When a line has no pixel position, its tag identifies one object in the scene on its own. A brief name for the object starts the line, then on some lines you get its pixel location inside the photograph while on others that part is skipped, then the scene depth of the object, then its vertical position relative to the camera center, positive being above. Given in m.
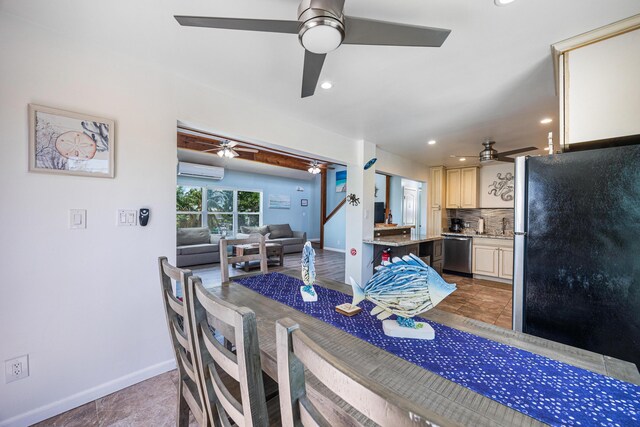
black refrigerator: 1.22 -0.18
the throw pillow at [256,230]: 7.48 -0.53
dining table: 0.65 -0.51
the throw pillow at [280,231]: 7.67 -0.58
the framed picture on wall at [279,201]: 8.53 +0.34
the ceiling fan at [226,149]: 5.23 +1.30
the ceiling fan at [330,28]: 1.19 +0.88
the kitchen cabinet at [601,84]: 1.43 +0.74
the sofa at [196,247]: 5.69 -0.80
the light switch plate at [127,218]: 1.89 -0.06
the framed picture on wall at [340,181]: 8.75 +1.03
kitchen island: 3.89 -0.53
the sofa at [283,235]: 7.47 -0.69
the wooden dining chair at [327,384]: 0.35 -0.28
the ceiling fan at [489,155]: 3.87 +0.87
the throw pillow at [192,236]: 6.10 -0.60
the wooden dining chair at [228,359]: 0.68 -0.44
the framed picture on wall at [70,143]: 1.60 +0.43
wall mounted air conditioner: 6.37 +1.01
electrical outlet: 1.52 -0.93
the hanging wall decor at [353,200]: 4.07 +0.19
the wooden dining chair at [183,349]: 1.01 -0.64
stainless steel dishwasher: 5.27 -0.85
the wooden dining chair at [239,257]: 1.97 -0.36
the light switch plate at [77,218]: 1.71 -0.05
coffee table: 5.53 -0.84
